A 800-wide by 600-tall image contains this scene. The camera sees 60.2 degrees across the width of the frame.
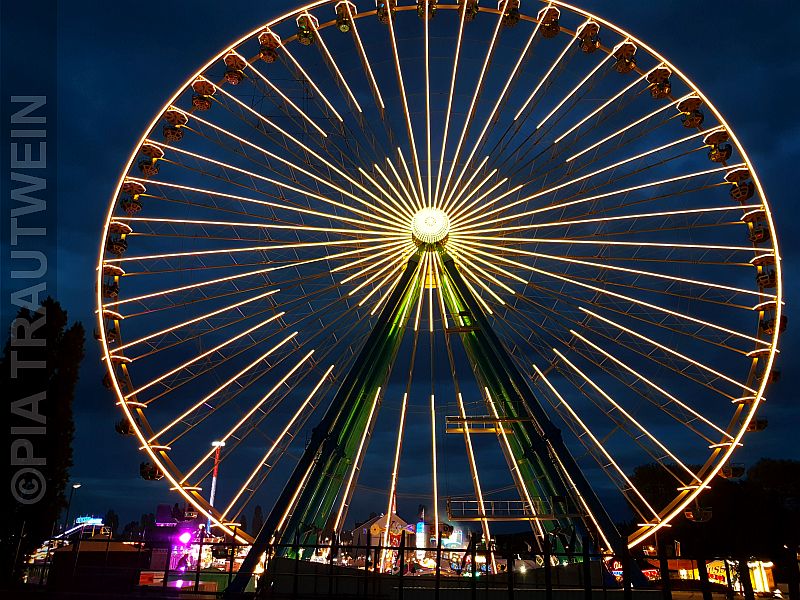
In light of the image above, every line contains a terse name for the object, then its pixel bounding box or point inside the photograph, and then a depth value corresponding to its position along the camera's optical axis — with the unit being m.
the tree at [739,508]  44.38
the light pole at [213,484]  42.35
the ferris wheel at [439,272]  19.56
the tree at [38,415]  19.72
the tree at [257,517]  165.12
